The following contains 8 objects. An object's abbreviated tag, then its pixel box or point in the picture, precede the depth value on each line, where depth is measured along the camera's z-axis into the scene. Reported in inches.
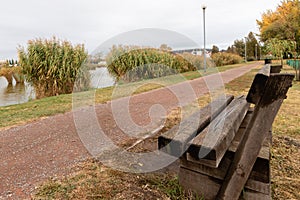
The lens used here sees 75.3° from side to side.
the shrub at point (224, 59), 862.5
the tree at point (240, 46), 1843.9
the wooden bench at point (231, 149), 38.4
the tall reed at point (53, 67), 230.4
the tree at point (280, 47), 515.5
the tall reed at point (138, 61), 244.7
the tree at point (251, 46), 1899.5
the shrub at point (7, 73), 358.9
